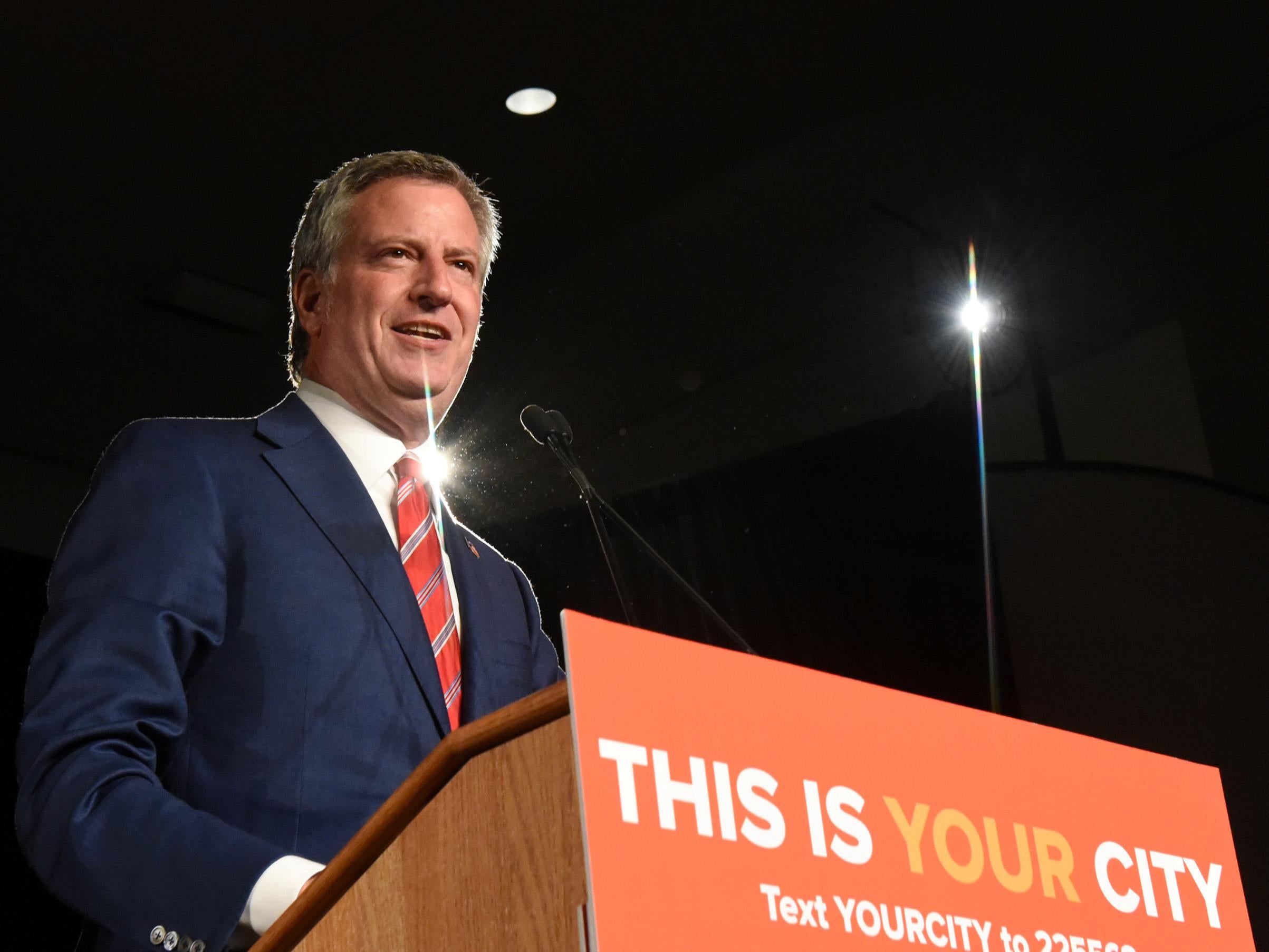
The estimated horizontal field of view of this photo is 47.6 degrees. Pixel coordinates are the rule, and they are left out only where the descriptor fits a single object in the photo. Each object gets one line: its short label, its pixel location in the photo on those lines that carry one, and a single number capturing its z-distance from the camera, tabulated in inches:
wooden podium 32.4
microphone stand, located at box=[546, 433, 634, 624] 63.9
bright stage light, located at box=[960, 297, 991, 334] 134.0
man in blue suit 44.9
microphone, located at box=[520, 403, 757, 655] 64.2
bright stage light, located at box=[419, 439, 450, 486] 69.1
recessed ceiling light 117.4
